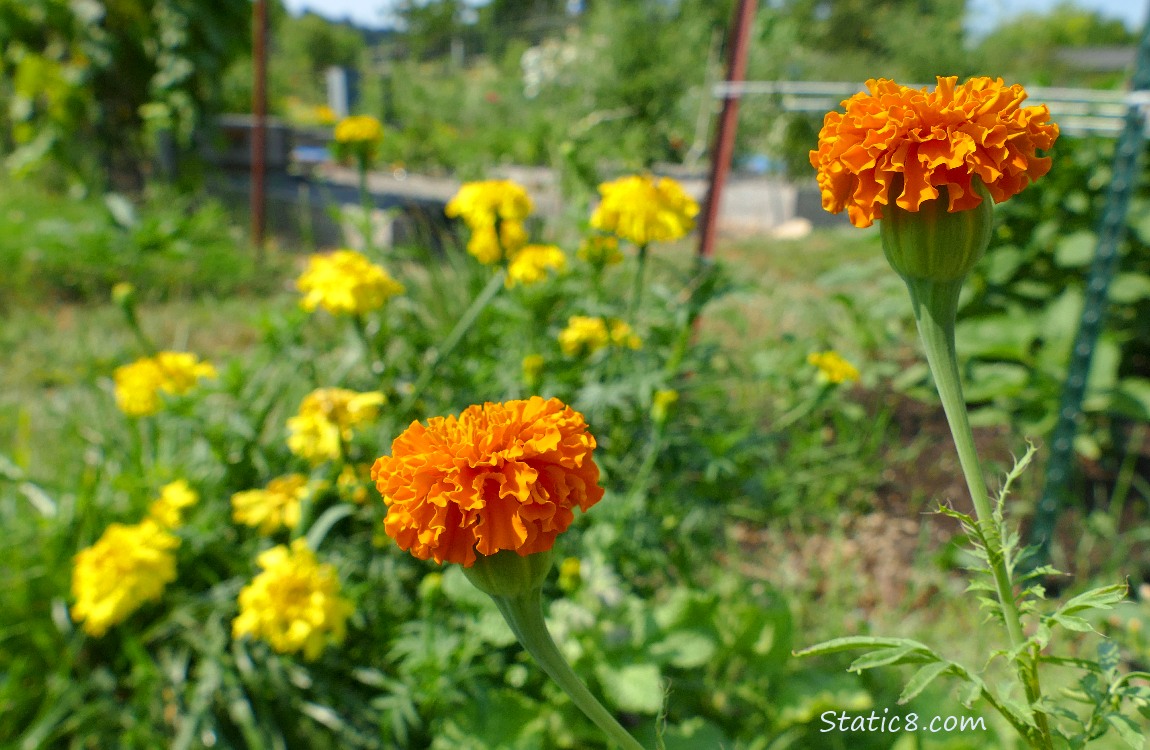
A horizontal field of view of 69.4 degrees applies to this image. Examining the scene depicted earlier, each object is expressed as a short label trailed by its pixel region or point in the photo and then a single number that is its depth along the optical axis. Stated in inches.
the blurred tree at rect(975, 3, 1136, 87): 665.6
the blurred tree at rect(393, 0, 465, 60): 938.5
